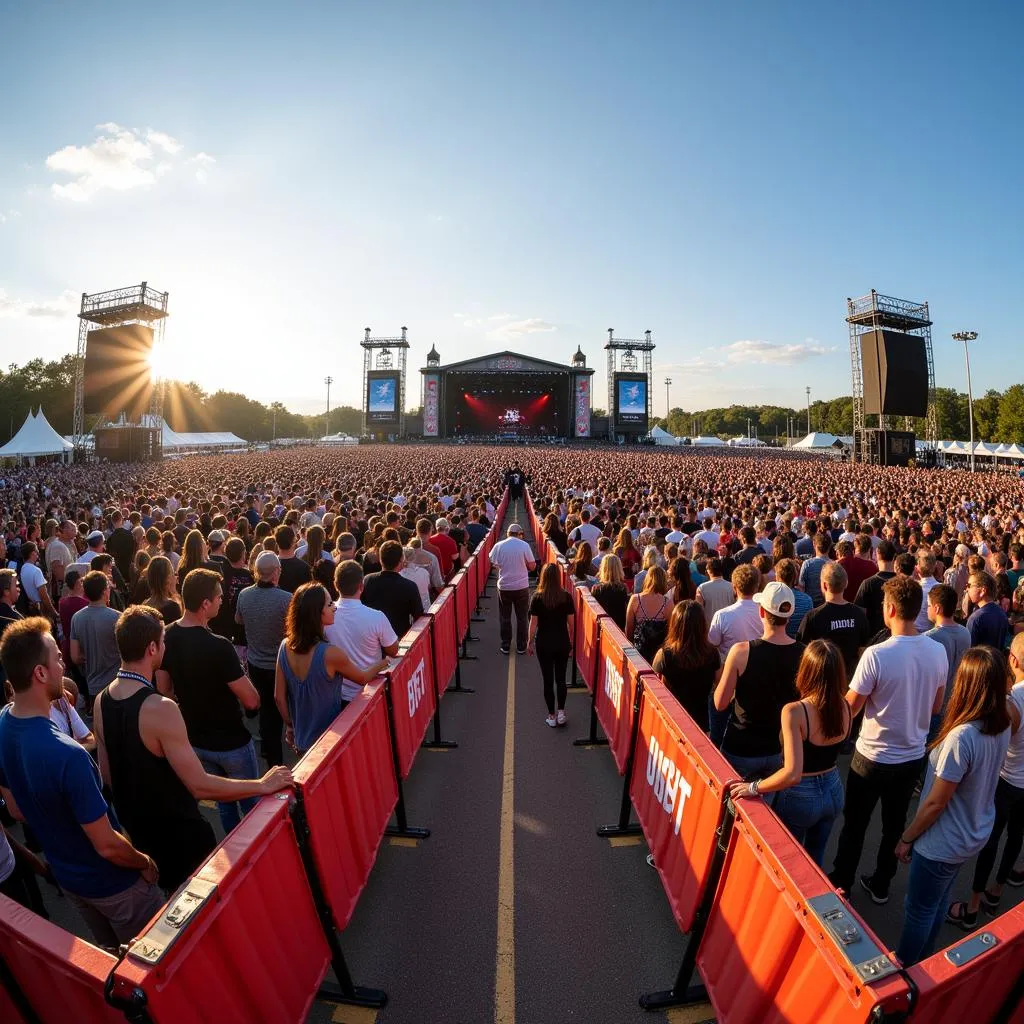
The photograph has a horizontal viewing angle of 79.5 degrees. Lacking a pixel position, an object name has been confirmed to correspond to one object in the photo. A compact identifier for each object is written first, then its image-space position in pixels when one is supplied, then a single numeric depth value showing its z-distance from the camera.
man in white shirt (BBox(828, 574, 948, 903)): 3.66
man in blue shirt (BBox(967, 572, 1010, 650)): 5.50
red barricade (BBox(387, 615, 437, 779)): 5.06
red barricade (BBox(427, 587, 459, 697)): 6.86
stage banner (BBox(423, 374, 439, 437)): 75.38
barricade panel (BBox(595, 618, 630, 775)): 5.17
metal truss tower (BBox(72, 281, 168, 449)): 45.97
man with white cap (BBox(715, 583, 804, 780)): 3.73
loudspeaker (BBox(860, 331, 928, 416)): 43.72
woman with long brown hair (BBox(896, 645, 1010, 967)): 2.97
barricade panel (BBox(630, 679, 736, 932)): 3.36
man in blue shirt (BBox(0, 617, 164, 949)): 2.51
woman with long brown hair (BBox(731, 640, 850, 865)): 3.11
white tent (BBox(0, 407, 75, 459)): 41.06
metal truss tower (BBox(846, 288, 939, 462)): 45.62
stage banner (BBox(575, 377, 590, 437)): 76.00
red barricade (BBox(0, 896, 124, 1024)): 2.05
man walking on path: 8.85
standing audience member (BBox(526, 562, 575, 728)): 6.40
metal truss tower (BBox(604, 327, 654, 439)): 77.75
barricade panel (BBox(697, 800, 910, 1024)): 2.13
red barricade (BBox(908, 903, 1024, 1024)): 2.03
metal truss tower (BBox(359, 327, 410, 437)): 79.25
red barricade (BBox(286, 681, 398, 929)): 3.34
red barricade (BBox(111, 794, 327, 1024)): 2.09
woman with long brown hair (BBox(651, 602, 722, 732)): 4.72
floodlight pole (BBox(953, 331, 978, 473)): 56.28
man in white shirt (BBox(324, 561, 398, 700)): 4.68
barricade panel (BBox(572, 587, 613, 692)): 6.58
